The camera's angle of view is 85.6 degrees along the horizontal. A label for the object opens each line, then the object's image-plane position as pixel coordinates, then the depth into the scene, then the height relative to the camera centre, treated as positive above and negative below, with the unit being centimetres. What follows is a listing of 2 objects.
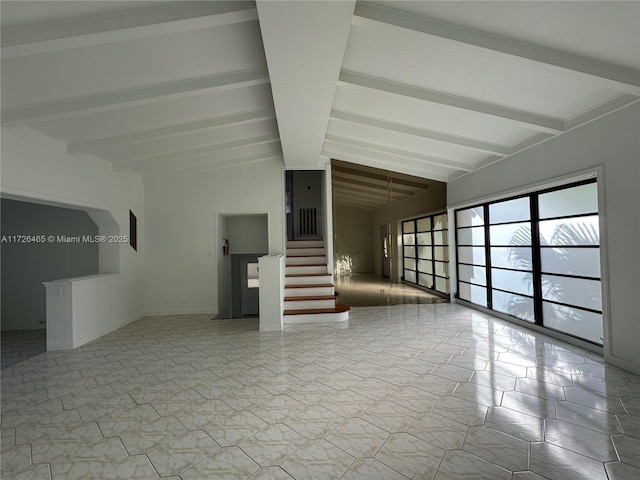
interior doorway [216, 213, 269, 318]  725 -20
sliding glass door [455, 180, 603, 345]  409 -21
